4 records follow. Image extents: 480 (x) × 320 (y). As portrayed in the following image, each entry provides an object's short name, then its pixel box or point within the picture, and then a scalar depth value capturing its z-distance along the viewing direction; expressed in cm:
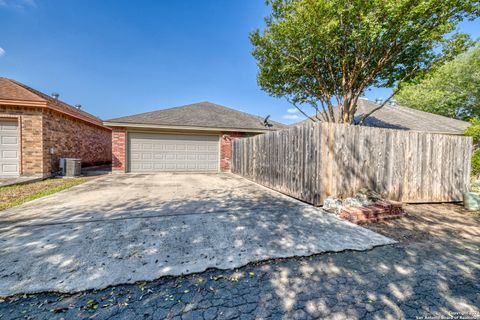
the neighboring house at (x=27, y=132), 734
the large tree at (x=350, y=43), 575
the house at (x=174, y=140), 985
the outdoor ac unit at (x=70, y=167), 824
